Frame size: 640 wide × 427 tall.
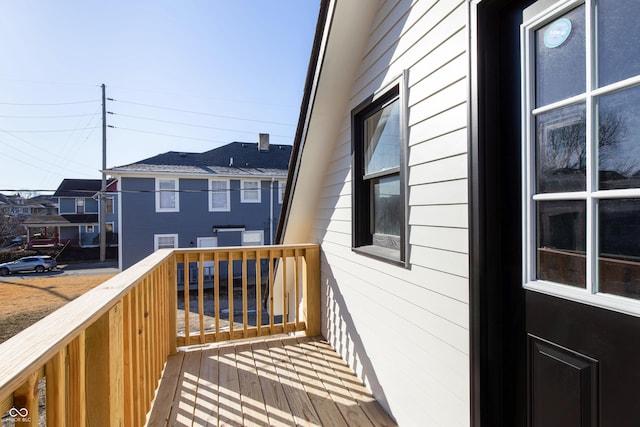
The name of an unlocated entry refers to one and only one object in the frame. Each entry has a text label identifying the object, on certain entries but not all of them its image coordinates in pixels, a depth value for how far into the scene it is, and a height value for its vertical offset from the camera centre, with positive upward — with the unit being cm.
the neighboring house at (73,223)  2133 -60
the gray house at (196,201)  1230 +52
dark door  89 -1
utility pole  1650 +89
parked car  1628 -264
